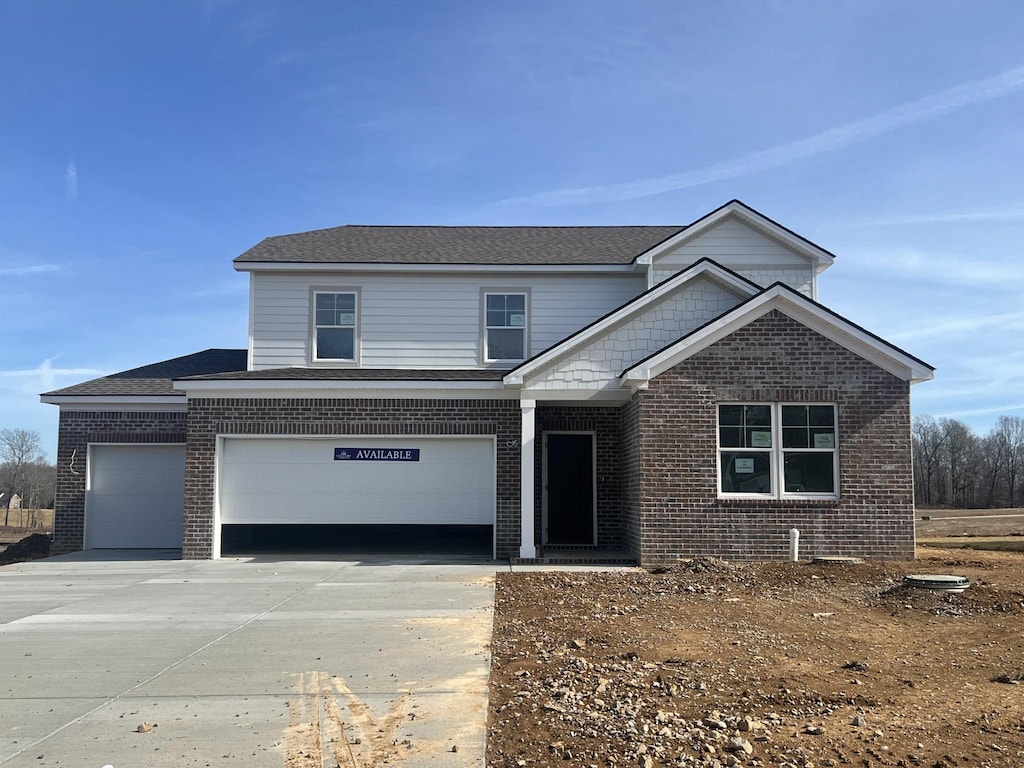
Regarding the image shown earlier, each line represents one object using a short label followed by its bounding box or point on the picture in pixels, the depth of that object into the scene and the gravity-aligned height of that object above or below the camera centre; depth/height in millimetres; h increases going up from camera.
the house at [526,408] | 14250 +925
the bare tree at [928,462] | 54750 -197
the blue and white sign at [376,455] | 16438 +77
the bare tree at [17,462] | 60225 -219
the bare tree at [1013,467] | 51544 -506
